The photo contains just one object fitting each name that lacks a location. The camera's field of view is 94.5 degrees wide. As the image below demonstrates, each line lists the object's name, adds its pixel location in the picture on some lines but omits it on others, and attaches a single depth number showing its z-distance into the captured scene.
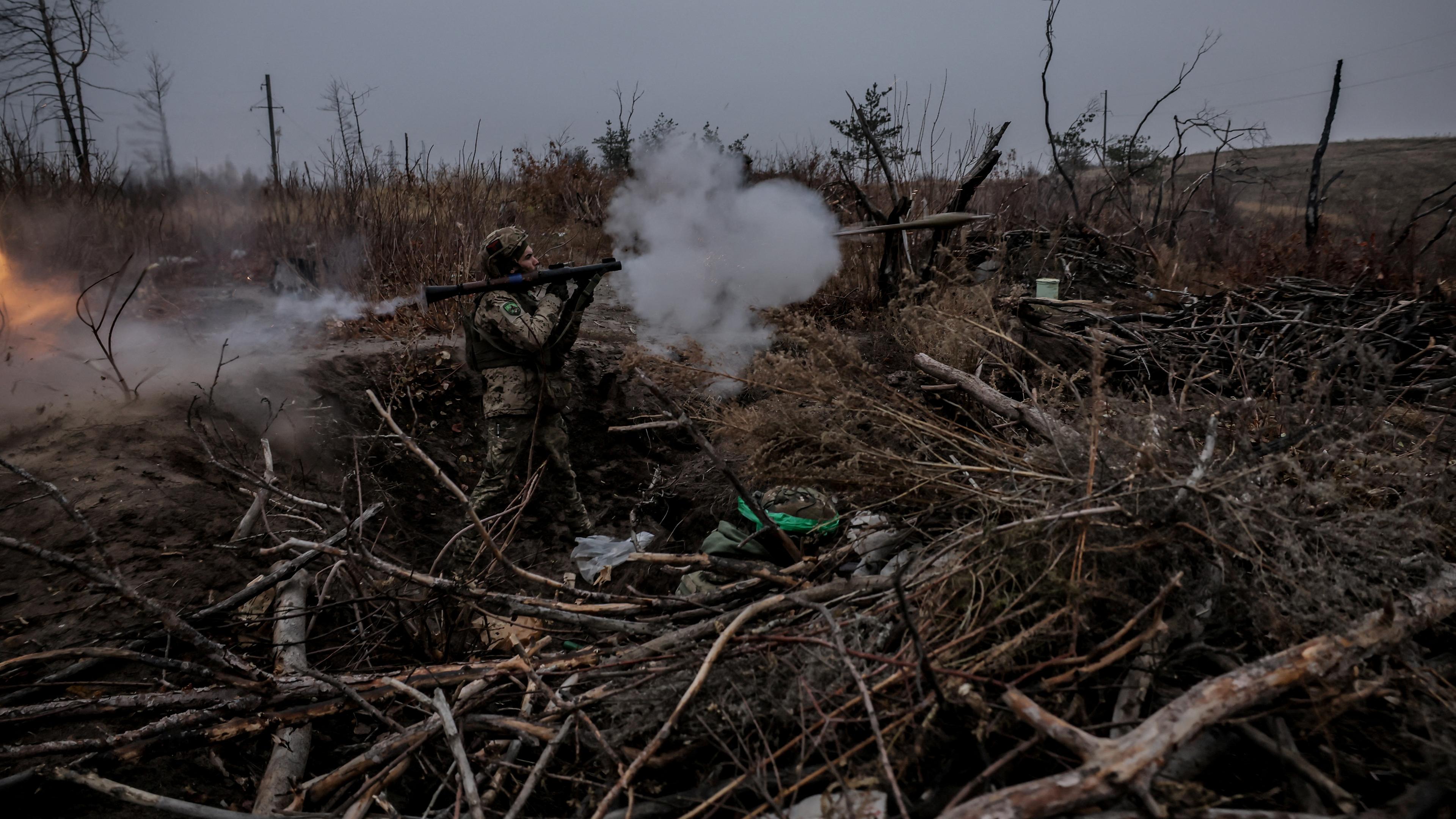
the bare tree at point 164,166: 8.61
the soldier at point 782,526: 2.98
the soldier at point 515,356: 4.38
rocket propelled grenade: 3.55
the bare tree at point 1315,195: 7.52
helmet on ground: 3.35
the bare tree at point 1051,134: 8.66
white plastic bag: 4.24
